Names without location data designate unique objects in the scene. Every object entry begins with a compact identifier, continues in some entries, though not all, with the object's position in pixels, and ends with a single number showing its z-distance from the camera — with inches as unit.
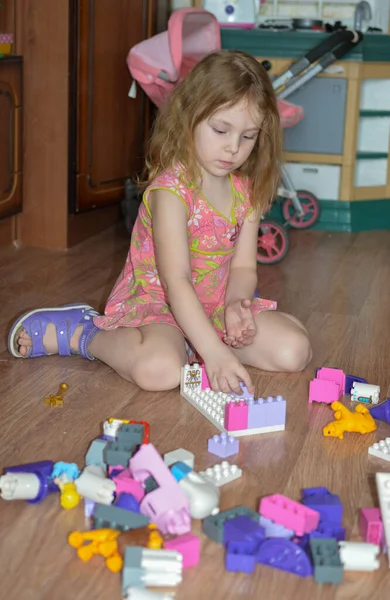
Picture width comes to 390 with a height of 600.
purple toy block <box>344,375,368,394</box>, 81.0
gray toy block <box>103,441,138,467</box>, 66.6
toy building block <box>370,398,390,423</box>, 76.1
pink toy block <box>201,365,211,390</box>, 78.7
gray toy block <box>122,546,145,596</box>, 57.7
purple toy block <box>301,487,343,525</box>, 63.4
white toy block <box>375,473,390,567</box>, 61.8
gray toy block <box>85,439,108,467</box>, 67.9
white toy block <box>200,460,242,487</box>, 66.9
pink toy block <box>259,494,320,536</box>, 61.6
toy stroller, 115.3
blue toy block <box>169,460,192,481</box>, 64.4
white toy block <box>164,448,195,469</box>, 67.5
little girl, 77.8
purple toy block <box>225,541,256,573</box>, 59.4
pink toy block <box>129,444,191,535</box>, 62.0
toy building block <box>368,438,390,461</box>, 70.9
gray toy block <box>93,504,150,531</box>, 61.7
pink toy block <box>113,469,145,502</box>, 64.3
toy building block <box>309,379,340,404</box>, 78.8
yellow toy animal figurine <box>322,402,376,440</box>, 73.9
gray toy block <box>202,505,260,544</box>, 61.5
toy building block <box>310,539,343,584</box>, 58.8
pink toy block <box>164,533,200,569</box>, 59.4
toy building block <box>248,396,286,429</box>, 73.5
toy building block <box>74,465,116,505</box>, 63.6
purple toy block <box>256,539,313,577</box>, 59.6
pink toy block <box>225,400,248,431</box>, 72.8
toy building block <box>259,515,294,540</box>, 61.8
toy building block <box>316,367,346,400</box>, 80.7
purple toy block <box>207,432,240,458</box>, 70.6
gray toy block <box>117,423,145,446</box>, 68.4
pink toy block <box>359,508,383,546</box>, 61.8
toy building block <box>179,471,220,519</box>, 63.1
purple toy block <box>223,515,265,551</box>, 60.5
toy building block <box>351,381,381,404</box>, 79.3
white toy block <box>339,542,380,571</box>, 60.0
